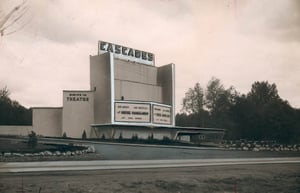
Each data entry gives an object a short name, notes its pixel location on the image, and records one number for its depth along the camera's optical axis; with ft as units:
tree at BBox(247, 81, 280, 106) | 224.12
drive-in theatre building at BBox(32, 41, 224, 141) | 160.45
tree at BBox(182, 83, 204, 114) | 279.49
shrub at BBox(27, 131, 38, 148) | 111.10
